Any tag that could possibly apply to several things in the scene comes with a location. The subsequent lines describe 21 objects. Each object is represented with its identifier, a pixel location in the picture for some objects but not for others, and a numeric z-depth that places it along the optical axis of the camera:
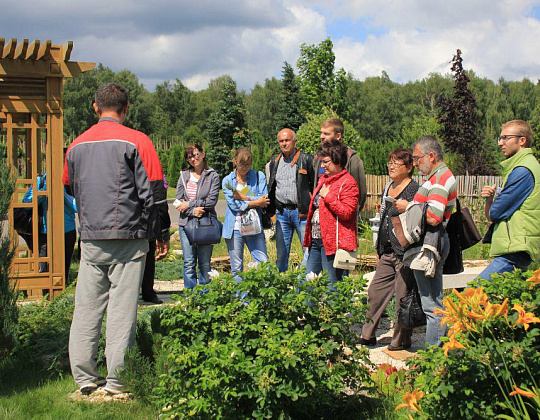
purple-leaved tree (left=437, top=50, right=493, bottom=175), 19.80
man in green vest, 4.43
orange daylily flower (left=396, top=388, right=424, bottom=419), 2.57
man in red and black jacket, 4.04
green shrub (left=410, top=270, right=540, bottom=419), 2.68
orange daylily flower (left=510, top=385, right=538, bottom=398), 2.27
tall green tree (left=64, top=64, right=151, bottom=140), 53.69
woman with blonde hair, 6.82
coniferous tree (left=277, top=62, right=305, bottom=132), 36.62
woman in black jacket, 5.04
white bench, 6.93
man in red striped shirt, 4.55
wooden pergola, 6.64
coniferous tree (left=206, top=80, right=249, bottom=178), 28.83
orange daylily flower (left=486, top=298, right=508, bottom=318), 2.58
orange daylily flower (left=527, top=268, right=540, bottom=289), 2.85
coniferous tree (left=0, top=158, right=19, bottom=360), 4.23
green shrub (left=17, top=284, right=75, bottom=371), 4.68
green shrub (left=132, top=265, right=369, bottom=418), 3.02
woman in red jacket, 5.30
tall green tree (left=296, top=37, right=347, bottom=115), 30.34
